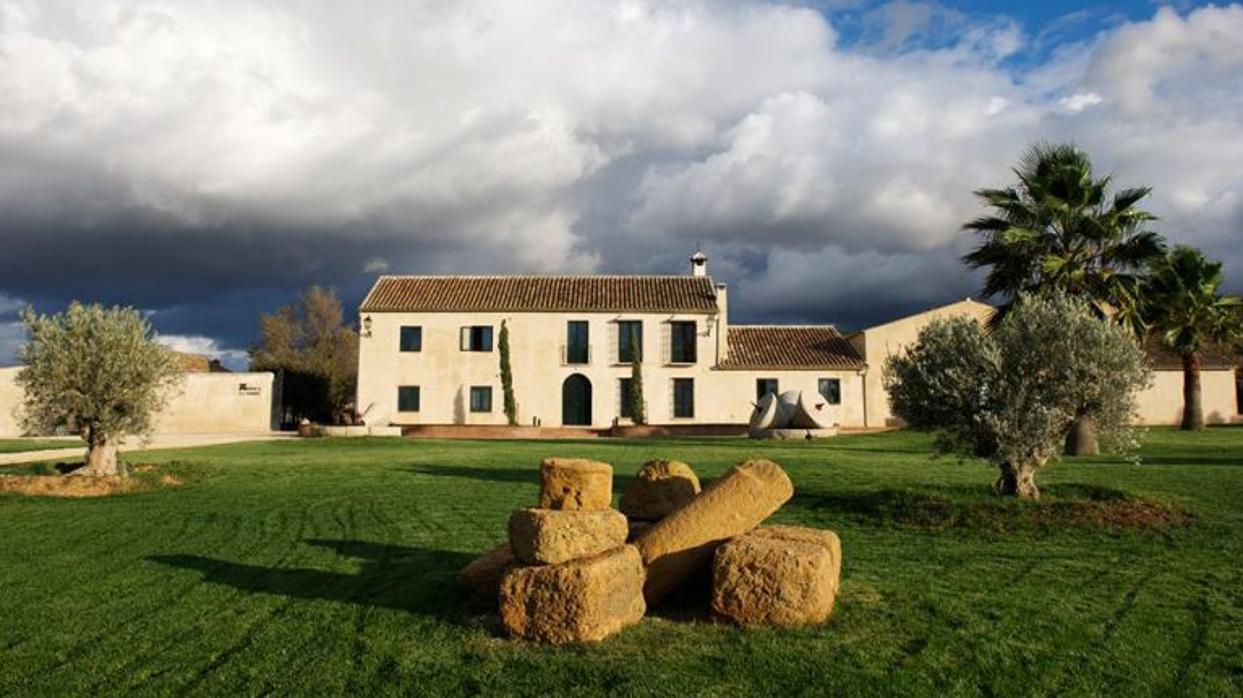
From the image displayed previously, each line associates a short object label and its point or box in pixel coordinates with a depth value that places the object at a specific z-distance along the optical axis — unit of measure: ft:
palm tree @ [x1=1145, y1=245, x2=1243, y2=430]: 108.76
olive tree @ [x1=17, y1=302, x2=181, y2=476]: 52.21
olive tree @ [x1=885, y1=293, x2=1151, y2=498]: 37.17
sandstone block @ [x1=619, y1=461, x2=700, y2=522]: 25.22
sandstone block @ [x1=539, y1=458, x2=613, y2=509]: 21.62
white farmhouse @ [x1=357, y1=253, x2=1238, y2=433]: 133.28
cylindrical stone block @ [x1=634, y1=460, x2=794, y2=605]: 21.48
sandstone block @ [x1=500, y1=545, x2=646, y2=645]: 18.89
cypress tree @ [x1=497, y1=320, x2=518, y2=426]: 131.71
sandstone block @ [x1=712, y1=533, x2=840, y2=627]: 20.11
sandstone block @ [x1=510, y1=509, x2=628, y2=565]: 19.38
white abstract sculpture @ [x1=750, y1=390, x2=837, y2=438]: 104.06
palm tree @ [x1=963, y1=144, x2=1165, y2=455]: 66.54
